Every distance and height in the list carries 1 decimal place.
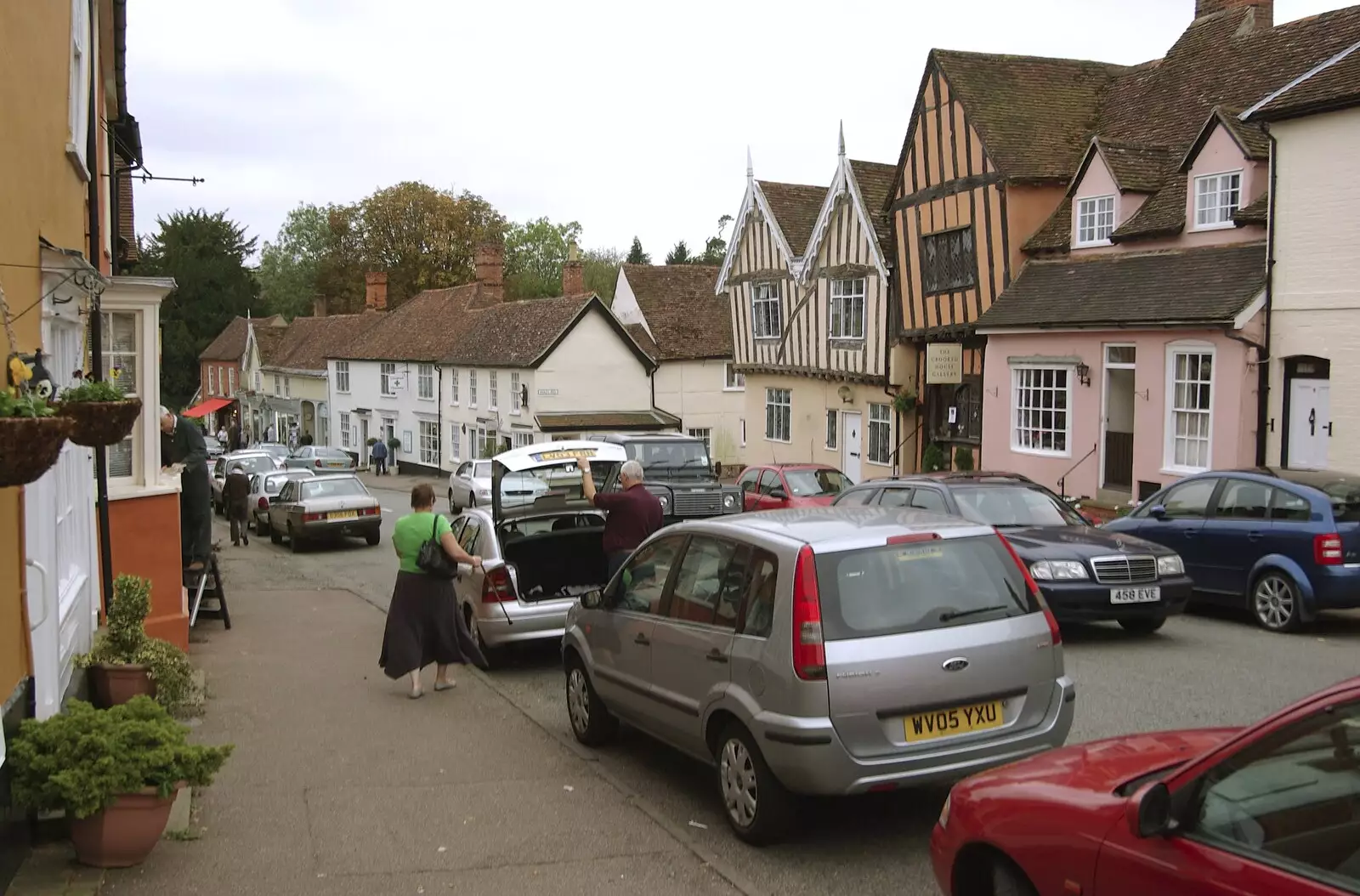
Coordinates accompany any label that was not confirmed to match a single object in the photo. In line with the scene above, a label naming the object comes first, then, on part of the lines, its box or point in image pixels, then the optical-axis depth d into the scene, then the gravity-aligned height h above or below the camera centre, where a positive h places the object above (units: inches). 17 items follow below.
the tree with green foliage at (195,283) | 2851.9 +250.0
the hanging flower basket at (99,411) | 232.7 -4.4
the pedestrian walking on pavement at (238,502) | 983.6 -93.7
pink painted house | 748.6 +63.3
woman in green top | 386.3 -72.2
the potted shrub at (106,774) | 224.4 -71.6
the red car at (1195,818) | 131.0 -51.8
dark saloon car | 441.1 -65.0
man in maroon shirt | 420.8 -44.9
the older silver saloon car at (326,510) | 952.3 -96.3
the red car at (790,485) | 796.6 -65.8
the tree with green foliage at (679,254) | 3722.9 +404.5
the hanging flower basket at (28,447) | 171.2 -8.4
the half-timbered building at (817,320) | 1152.8 +69.5
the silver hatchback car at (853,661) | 232.5 -53.7
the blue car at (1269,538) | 459.8 -59.8
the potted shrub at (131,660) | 330.6 -75.5
